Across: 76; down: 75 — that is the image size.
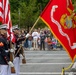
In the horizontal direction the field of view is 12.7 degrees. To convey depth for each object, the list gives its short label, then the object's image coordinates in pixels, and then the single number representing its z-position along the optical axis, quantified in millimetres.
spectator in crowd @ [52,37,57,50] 23162
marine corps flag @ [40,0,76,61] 9258
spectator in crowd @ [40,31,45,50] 23328
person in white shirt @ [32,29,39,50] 23303
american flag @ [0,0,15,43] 9031
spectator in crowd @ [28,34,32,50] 24025
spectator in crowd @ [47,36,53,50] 22984
